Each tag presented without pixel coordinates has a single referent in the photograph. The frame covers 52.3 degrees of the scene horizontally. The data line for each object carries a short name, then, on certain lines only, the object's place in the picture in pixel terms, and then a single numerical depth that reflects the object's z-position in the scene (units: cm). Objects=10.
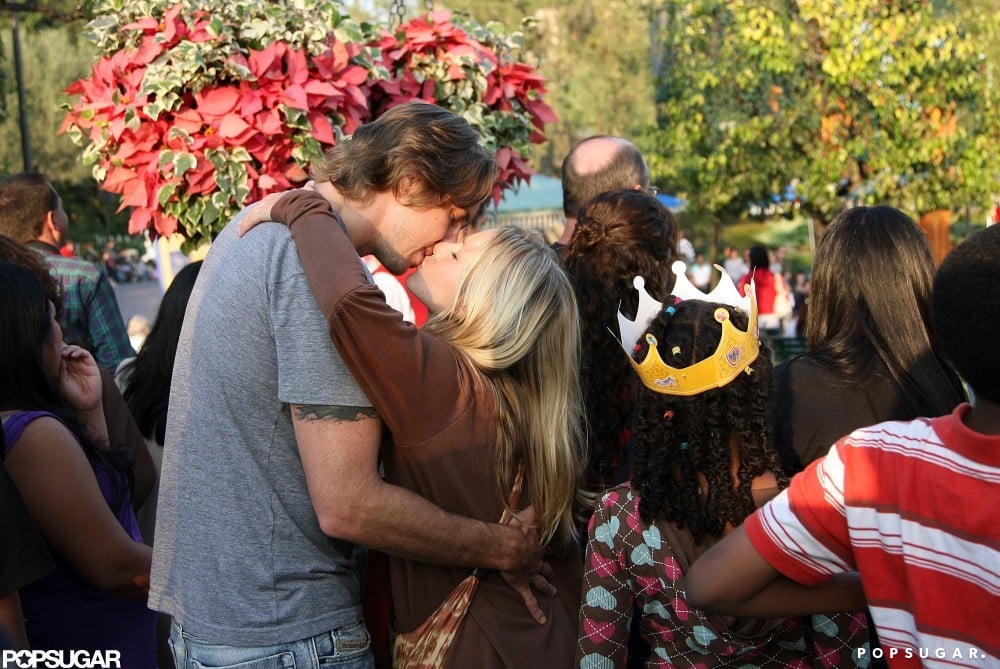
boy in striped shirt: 144
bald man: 393
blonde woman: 204
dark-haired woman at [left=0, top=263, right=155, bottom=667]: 242
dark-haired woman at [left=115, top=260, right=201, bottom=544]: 343
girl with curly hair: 224
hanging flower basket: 316
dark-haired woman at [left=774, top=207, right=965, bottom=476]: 278
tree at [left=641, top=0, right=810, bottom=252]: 1175
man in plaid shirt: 461
